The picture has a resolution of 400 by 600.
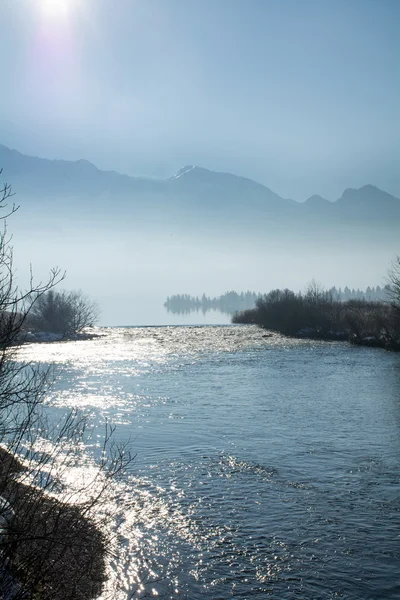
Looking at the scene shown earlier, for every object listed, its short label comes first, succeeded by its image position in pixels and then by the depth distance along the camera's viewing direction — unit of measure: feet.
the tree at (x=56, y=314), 240.32
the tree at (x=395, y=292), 152.66
